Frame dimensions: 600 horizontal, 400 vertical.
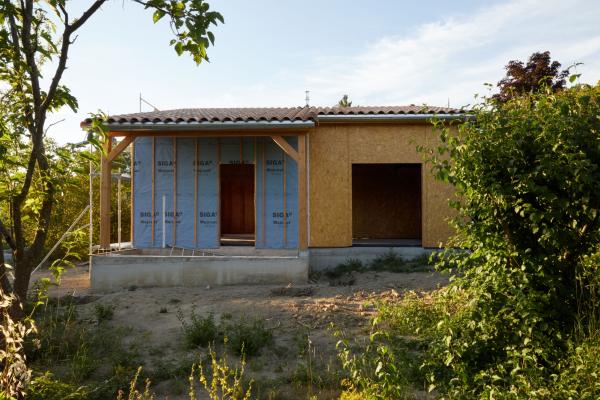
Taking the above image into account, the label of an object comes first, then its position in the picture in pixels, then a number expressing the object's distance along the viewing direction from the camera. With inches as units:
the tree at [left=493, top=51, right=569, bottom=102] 803.9
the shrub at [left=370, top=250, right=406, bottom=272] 392.8
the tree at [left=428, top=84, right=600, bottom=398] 124.0
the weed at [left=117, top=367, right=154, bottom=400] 159.6
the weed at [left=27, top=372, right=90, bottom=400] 136.7
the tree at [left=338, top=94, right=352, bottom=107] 1309.9
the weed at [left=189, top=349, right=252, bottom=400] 160.4
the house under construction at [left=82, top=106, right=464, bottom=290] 427.5
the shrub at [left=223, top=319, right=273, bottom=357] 205.2
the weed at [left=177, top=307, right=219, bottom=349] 214.1
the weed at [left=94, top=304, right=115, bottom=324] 259.2
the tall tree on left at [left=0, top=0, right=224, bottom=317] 107.7
